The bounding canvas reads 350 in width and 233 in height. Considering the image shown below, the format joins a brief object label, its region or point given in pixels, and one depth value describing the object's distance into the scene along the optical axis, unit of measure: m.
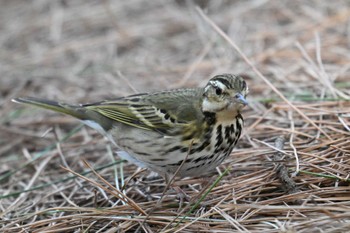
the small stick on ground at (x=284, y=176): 7.99
